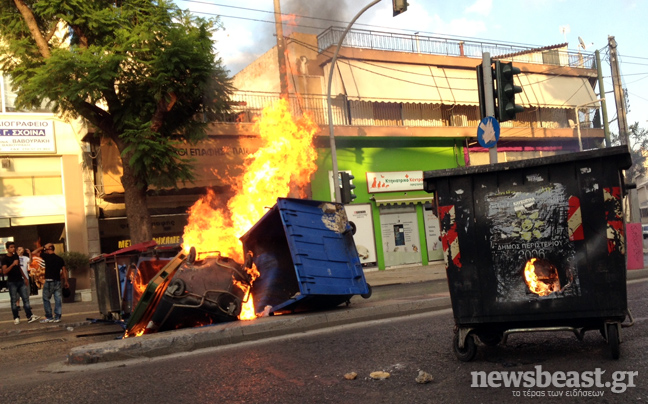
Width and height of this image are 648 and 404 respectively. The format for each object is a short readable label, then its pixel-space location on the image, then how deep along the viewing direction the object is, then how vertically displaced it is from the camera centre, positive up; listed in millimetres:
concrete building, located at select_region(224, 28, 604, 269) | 23266 +4809
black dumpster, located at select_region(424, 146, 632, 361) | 4930 -257
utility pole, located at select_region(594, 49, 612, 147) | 26719 +5049
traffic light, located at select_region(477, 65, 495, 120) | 9422 +2073
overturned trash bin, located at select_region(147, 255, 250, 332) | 8398 -681
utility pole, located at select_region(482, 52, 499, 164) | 9359 +2057
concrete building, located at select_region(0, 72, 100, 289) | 19062 +2728
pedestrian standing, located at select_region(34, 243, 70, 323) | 12469 -372
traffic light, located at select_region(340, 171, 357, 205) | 16172 +1291
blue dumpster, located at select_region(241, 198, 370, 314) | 9039 -294
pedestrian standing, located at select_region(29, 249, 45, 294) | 18688 -106
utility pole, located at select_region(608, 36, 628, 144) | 23822 +4677
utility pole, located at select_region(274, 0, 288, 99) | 16328 +5374
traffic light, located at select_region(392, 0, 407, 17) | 14280 +5382
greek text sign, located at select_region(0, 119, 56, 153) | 18922 +4232
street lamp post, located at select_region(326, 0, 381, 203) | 16289 +3020
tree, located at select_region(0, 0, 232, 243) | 14250 +4642
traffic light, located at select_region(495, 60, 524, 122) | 9273 +2013
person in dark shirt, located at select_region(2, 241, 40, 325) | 12484 -268
